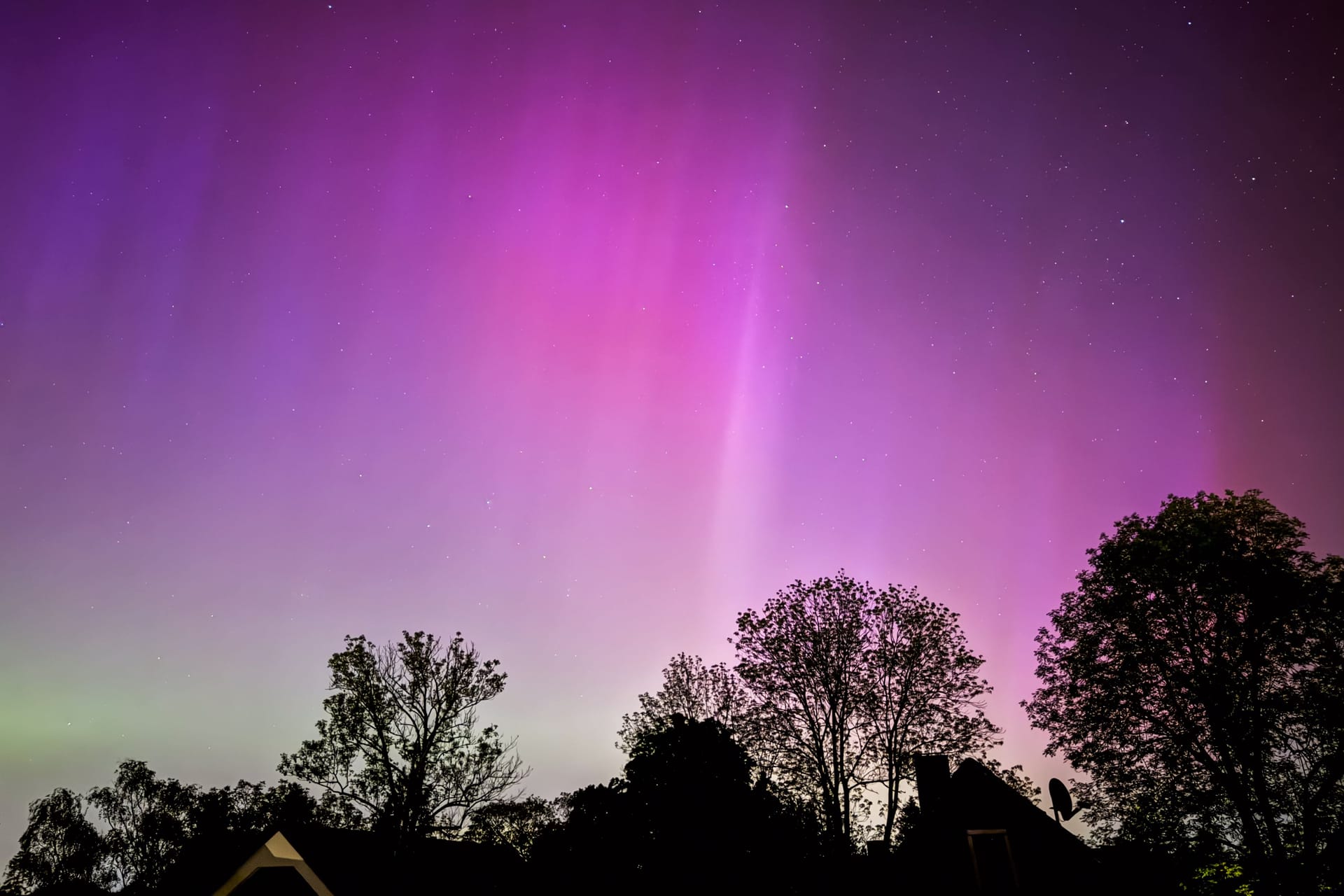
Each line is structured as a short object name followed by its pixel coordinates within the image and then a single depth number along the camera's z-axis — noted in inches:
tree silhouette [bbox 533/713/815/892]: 1024.2
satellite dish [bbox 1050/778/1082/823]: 906.1
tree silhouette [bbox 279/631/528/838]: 1412.4
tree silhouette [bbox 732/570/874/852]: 1337.4
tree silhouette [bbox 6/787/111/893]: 2491.4
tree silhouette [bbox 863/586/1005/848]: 1293.1
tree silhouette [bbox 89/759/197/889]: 2507.4
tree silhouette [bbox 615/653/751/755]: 1437.0
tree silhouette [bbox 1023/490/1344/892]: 956.6
